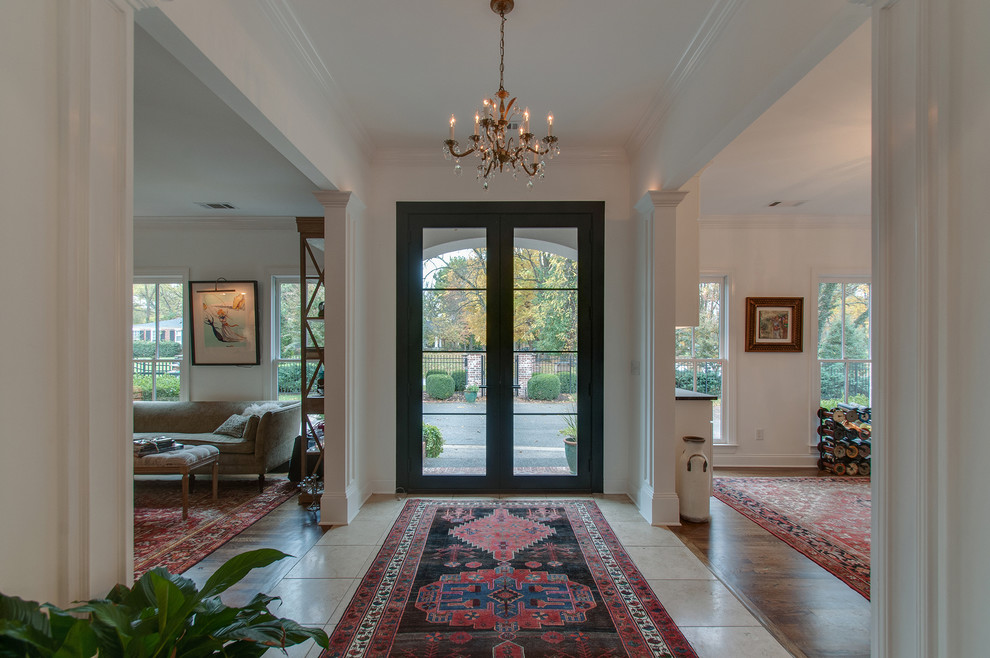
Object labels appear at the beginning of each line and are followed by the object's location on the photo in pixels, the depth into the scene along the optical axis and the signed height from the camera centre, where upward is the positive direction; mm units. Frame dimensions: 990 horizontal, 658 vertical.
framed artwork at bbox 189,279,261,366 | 5566 +104
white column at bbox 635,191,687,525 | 3459 -210
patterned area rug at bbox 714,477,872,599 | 2959 -1425
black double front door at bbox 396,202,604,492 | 4117 -139
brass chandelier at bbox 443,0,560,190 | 2305 +952
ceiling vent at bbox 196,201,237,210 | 5045 +1350
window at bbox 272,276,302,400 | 5629 -72
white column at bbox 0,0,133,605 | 1071 +88
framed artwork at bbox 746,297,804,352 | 5367 +86
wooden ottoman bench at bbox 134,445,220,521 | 3654 -1009
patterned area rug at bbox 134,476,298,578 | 3029 -1415
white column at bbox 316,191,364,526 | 3443 -216
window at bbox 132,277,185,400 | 5695 -59
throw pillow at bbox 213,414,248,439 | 4750 -938
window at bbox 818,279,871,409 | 5488 -107
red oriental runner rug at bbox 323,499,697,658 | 2080 -1356
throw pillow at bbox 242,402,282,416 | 4859 -792
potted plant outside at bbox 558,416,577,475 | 4148 -898
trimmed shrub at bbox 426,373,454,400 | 4141 -467
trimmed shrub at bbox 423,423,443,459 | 4156 -934
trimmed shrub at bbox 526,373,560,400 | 4129 -473
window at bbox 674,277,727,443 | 5461 -197
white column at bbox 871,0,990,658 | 1082 +13
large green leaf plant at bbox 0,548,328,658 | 897 -625
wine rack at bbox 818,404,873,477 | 4988 -1144
